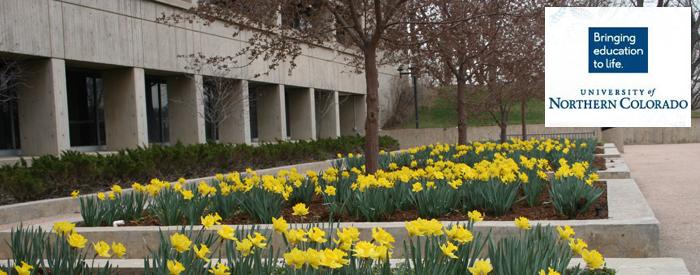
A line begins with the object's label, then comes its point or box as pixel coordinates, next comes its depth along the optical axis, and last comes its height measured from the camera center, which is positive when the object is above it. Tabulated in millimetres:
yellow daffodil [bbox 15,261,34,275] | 2744 -615
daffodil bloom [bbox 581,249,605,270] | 2645 -620
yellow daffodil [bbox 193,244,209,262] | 2695 -554
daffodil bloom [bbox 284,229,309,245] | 2823 -520
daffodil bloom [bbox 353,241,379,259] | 2434 -520
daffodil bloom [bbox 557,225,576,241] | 3158 -612
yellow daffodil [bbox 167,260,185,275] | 2457 -560
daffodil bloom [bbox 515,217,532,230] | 3379 -593
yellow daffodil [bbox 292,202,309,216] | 3799 -547
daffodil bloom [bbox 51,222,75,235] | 3510 -565
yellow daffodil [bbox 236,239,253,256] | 2734 -542
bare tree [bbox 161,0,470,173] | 8281 +1302
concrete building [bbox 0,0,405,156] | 14070 +1242
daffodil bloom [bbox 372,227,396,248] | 2715 -517
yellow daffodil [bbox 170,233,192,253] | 2779 -525
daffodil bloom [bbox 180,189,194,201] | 5164 -595
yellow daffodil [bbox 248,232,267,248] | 2770 -530
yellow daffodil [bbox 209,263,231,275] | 2449 -575
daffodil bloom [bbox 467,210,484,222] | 3542 -574
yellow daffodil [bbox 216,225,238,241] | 2879 -510
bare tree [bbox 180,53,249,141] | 19516 +781
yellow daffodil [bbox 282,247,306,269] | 2375 -519
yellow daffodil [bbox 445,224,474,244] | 2791 -535
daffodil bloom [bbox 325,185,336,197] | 5318 -611
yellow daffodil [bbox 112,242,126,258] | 2962 -585
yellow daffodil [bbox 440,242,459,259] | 2559 -548
